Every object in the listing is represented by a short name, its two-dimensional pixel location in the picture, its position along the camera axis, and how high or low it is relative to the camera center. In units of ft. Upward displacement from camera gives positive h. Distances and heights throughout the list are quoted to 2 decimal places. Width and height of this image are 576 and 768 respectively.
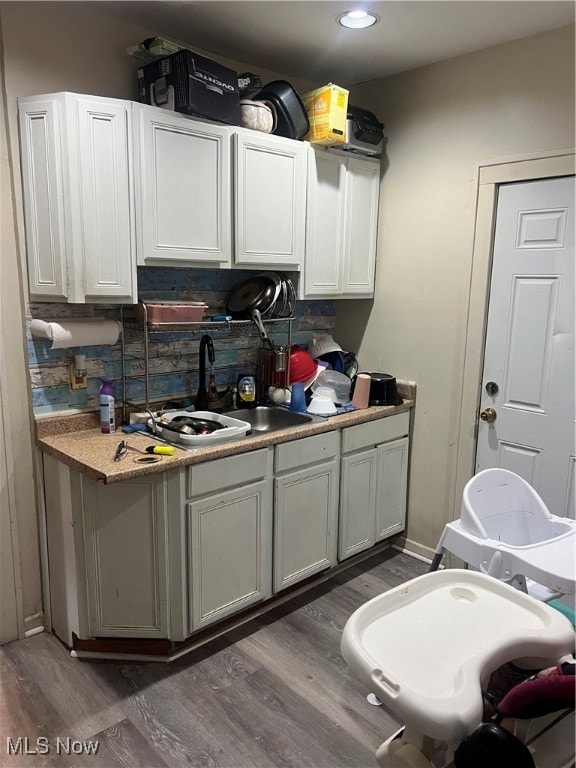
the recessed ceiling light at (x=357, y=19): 7.51 +3.62
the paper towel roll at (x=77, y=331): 7.38 -0.62
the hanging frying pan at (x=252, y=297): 9.25 -0.14
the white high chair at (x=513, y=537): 5.78 -2.71
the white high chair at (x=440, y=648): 3.39 -2.37
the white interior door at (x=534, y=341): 8.38 -0.72
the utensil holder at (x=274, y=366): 10.01 -1.37
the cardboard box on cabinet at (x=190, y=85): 7.40 +2.68
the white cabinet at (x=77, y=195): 6.85 +1.10
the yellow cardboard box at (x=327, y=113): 8.91 +2.77
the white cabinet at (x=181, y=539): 7.28 -3.43
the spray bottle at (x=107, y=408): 7.98 -1.71
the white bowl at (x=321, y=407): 9.52 -1.94
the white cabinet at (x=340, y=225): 9.52 +1.12
